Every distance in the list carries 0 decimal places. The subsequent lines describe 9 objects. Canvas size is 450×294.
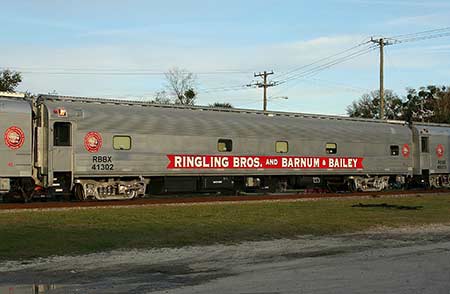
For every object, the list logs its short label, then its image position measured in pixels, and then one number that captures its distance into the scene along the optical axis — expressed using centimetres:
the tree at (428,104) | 7644
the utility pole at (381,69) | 4539
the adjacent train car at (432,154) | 3247
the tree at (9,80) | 4792
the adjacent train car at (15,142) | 2003
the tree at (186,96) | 6500
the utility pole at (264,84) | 6068
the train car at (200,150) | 2127
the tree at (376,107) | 8876
